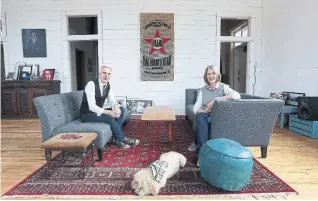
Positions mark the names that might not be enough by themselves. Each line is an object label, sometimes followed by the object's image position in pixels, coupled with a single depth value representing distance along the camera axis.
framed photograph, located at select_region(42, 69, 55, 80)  5.56
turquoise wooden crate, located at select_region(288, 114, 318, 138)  3.63
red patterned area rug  1.93
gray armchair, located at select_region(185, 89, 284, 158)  2.42
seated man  2.90
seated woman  2.62
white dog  1.89
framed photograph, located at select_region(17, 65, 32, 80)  5.54
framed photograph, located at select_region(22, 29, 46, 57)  5.69
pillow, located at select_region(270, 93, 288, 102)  4.72
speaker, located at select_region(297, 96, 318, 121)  3.68
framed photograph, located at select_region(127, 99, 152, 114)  5.78
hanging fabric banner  5.63
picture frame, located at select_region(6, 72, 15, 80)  5.65
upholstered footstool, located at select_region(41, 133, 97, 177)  2.12
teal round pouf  1.87
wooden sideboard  5.25
